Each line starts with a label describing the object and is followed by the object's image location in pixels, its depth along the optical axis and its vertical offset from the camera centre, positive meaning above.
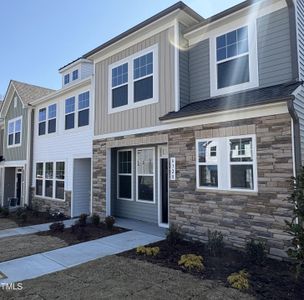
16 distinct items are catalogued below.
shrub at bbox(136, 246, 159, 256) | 6.83 -1.96
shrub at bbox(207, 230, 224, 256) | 6.70 -1.81
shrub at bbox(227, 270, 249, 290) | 4.88 -1.94
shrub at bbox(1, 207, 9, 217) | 14.54 -2.16
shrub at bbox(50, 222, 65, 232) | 9.89 -1.99
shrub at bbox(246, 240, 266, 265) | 6.06 -1.80
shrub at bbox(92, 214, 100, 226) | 10.41 -1.85
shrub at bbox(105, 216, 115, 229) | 9.84 -1.82
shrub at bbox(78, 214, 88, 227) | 10.37 -1.88
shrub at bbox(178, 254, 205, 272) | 5.80 -1.93
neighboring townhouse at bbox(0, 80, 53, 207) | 17.16 +1.80
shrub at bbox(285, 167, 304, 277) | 4.98 -1.02
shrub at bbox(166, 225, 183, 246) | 7.66 -1.83
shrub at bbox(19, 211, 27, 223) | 12.54 -2.07
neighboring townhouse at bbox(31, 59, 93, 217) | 13.16 +1.09
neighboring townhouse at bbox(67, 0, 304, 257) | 6.54 +1.37
